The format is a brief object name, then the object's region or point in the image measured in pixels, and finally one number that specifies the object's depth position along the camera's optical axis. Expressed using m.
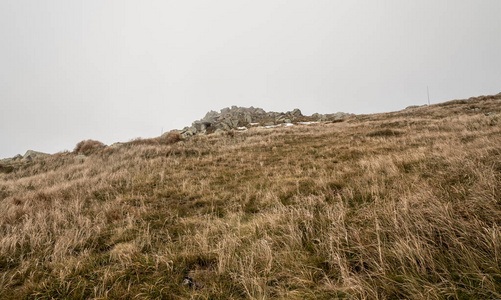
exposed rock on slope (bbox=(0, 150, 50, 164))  19.10
